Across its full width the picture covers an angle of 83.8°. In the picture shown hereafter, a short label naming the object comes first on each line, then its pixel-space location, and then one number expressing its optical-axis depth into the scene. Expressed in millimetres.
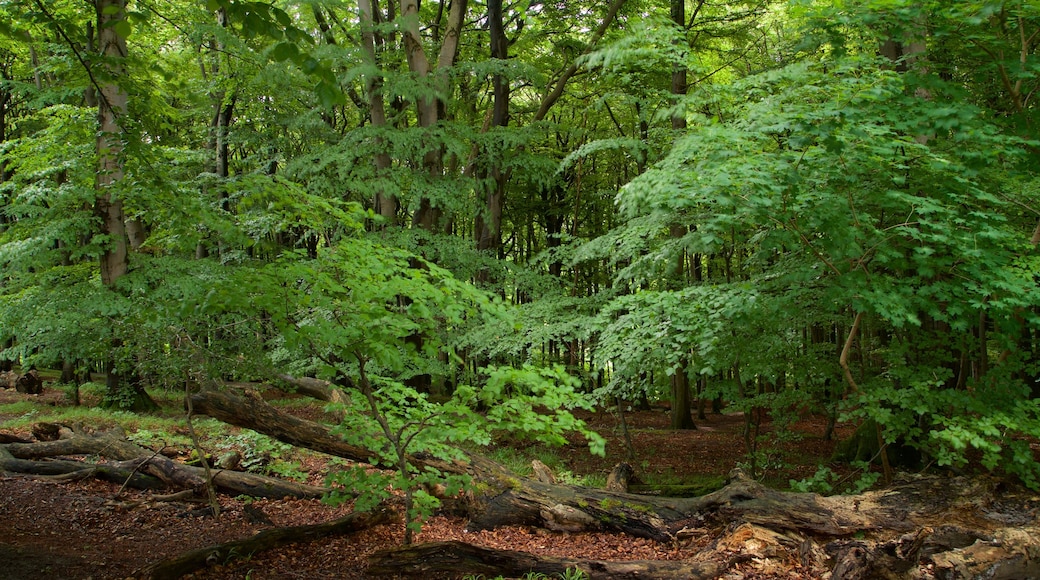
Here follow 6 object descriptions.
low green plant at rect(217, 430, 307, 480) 7266
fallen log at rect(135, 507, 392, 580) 4016
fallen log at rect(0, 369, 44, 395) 14789
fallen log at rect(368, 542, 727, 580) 4367
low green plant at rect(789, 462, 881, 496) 5375
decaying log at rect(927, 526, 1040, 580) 4160
